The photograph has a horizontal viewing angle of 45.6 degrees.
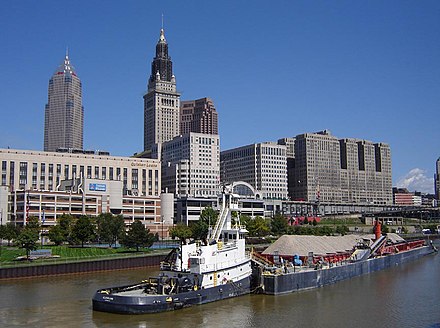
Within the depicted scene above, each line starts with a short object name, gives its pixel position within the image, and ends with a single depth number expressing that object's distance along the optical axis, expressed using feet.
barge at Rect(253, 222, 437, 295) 209.56
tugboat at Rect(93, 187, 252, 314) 166.30
